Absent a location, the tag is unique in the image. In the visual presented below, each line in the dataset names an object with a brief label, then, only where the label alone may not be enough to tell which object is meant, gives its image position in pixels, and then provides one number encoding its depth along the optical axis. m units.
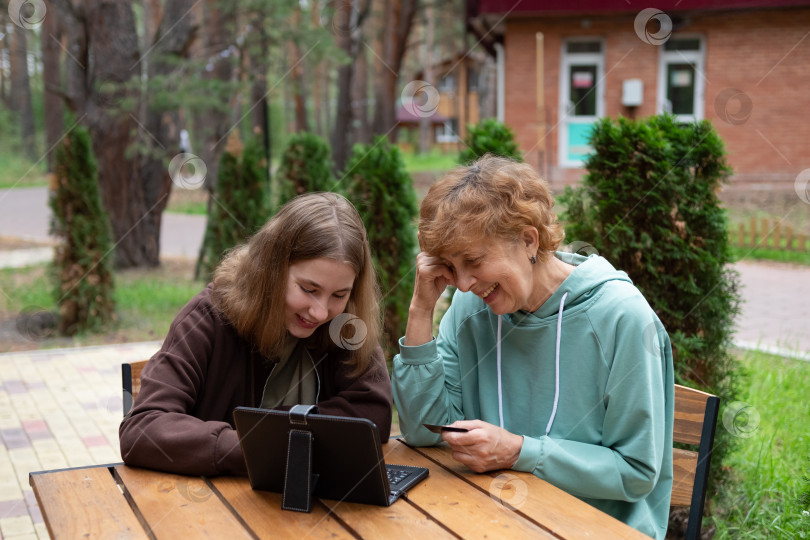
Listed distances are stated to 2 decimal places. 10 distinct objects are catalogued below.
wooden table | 1.66
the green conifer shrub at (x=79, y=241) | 7.16
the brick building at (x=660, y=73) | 14.73
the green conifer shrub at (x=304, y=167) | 6.82
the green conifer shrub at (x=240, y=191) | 7.98
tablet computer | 1.69
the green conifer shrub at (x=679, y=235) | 3.24
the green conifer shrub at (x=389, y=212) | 5.28
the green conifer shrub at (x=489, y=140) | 4.33
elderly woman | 1.97
